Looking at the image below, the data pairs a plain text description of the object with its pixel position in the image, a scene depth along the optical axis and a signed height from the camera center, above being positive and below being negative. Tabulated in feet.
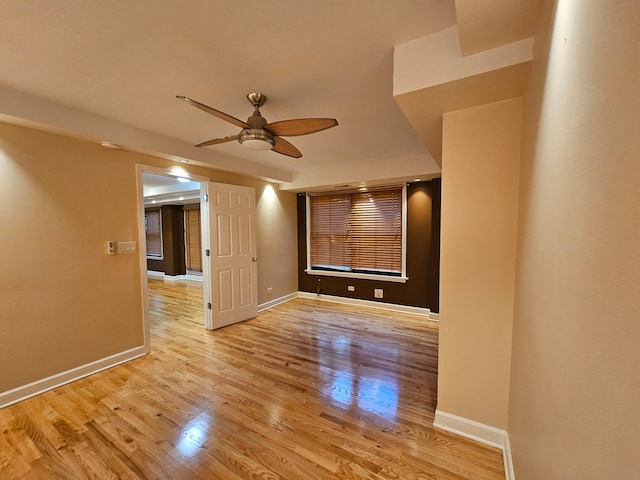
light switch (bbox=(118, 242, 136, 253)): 9.39 -0.64
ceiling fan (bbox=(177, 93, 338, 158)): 6.28 +2.44
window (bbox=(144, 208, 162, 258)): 25.64 -0.30
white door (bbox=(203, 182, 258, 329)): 12.27 -1.36
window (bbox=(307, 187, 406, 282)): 15.03 -0.40
